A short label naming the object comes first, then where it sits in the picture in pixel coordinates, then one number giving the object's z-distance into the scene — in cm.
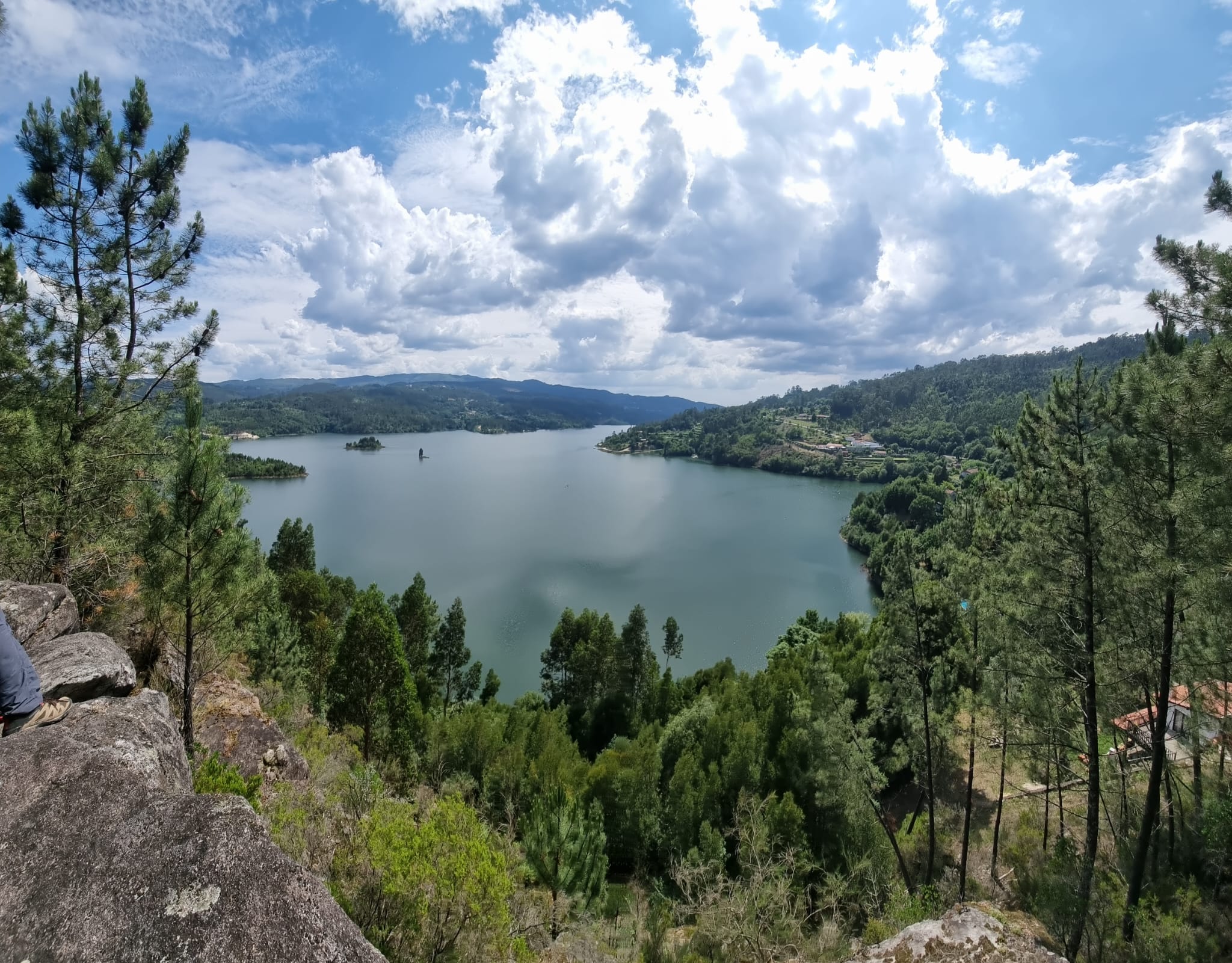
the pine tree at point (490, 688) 2744
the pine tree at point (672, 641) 3111
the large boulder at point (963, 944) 487
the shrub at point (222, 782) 558
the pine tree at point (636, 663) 2605
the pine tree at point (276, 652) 1694
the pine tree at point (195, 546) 718
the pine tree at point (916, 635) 1138
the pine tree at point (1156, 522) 633
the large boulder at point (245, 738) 798
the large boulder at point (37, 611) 636
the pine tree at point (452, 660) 2742
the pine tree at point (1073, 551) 806
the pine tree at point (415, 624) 2598
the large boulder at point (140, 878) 306
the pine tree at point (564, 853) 1107
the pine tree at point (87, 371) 834
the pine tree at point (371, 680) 1583
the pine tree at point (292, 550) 3146
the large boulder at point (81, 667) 542
